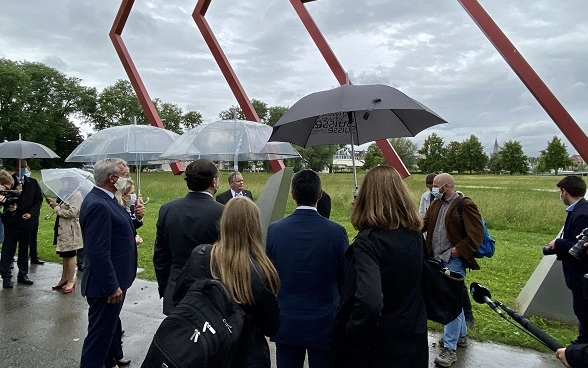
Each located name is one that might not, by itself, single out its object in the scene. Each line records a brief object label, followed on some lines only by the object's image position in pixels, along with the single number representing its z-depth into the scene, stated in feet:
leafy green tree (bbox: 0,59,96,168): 167.22
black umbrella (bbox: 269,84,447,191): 9.56
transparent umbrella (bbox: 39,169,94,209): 17.11
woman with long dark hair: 7.04
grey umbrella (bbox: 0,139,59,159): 24.10
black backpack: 5.67
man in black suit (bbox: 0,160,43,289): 20.26
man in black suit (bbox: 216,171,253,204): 18.21
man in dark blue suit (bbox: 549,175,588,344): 11.98
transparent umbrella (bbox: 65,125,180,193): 17.53
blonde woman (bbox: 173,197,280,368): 6.53
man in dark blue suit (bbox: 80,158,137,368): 10.34
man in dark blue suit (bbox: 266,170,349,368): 8.21
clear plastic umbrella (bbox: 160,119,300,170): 15.99
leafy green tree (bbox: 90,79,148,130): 202.90
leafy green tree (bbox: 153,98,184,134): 226.58
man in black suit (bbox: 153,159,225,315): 10.14
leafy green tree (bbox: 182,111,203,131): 242.99
